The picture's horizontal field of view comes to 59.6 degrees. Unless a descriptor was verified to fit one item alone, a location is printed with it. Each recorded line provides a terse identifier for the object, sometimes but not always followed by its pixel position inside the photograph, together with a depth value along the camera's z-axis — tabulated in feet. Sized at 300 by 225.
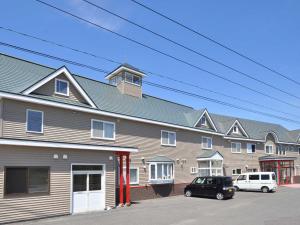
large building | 40.93
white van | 78.20
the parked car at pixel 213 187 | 61.34
